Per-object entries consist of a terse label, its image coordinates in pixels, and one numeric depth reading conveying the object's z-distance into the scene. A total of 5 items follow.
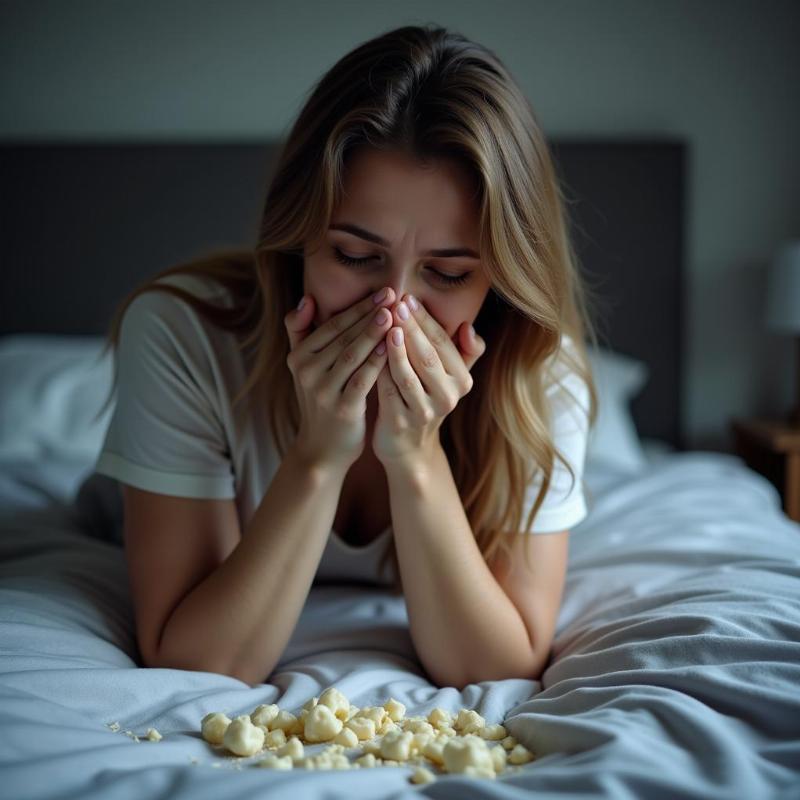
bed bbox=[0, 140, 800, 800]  0.70
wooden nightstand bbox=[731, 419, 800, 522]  2.56
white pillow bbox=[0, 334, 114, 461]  2.25
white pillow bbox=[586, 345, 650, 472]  2.38
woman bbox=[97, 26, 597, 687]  1.03
